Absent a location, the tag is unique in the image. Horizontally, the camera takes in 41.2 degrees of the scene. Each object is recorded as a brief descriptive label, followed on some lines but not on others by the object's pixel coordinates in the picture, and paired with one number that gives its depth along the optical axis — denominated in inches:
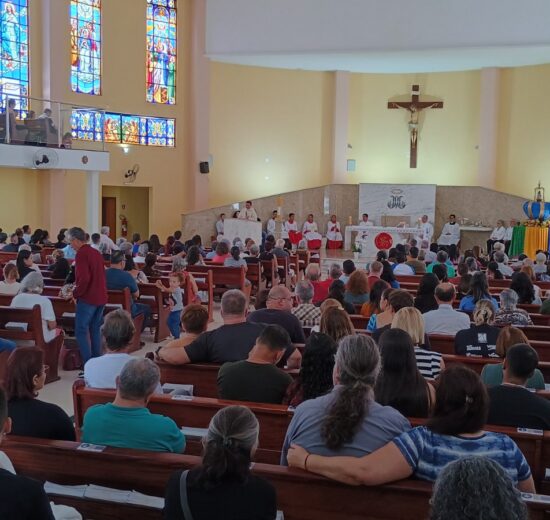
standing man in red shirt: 279.9
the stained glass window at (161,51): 767.7
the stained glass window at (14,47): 643.5
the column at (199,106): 785.6
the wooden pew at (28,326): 269.0
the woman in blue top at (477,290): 277.6
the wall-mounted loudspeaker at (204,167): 787.4
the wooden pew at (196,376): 188.9
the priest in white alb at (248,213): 775.1
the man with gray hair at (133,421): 129.9
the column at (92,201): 636.7
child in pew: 355.3
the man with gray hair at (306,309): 256.2
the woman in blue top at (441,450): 105.4
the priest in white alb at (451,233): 787.4
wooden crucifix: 873.5
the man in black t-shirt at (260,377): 157.8
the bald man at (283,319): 223.6
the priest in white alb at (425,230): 749.9
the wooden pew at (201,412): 145.0
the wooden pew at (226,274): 434.6
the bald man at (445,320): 244.7
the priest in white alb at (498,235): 758.5
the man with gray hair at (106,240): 488.5
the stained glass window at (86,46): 700.4
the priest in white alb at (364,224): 747.4
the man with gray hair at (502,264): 424.2
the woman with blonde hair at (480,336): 209.8
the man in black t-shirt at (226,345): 191.5
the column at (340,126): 873.5
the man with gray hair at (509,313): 247.9
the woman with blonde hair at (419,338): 181.2
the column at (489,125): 834.8
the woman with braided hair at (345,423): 111.5
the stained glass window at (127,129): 654.5
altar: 739.4
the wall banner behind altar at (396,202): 825.5
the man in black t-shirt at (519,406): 138.7
